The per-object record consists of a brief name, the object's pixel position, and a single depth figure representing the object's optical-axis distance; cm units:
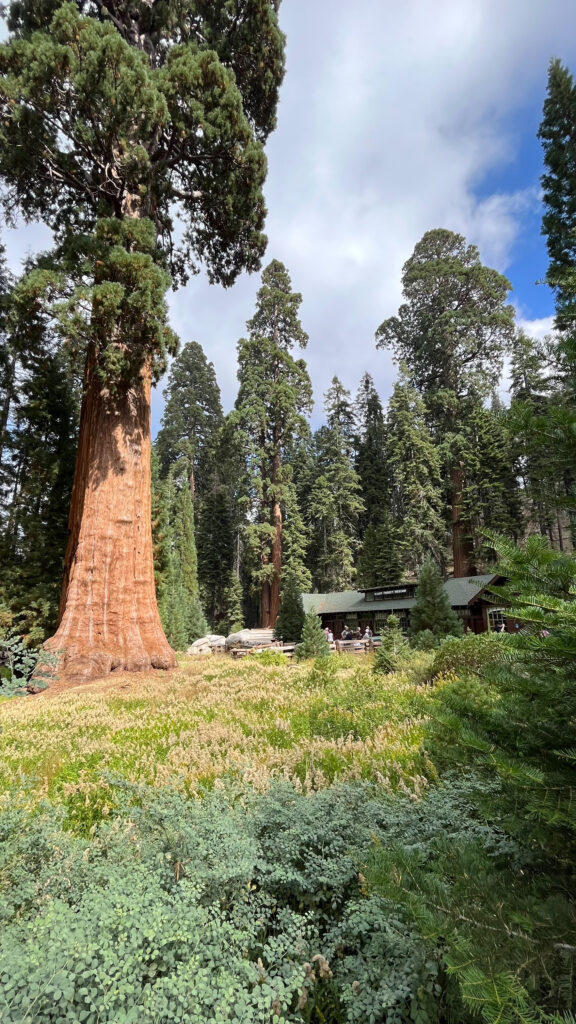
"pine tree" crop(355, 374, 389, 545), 4222
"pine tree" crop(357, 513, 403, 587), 3366
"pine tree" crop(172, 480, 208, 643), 3519
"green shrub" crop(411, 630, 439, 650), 1284
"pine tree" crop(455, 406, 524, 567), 2830
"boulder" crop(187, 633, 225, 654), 2428
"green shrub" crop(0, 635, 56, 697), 321
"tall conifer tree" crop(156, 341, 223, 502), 4741
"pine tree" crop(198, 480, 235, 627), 4659
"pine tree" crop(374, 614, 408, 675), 999
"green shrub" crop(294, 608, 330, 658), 1585
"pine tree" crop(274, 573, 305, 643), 2308
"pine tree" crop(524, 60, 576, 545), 1627
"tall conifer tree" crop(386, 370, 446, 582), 3098
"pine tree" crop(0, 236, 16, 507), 1625
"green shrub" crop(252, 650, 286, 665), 1387
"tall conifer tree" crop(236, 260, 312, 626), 3125
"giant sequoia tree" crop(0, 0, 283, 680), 994
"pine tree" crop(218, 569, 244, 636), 4253
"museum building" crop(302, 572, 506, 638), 2264
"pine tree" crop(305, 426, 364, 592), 3822
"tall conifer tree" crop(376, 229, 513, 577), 3050
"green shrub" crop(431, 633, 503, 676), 727
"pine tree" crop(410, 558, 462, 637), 1552
